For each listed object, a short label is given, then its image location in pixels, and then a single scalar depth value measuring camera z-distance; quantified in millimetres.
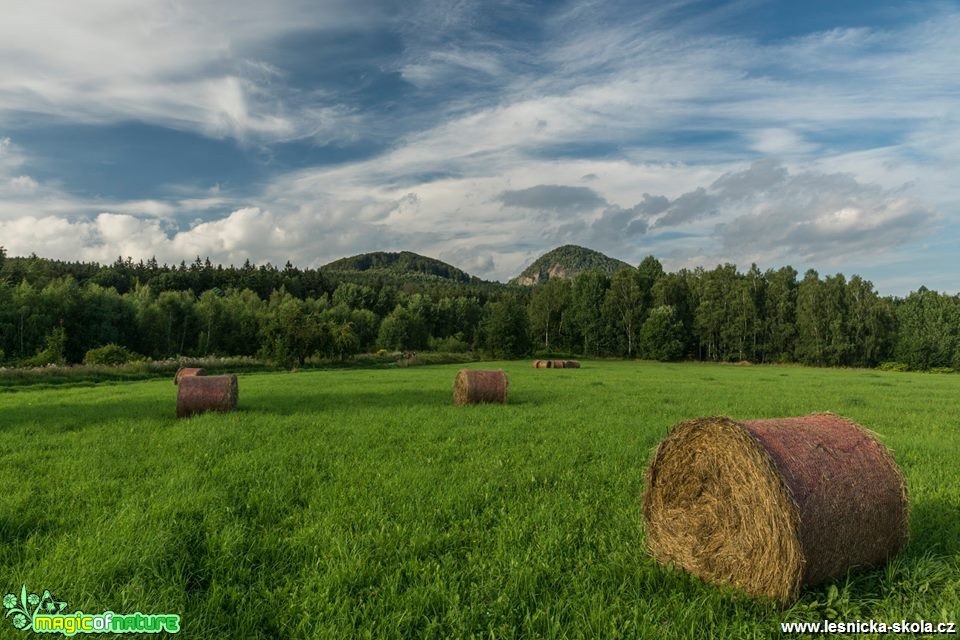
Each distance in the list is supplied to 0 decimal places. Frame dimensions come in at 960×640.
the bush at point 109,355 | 45250
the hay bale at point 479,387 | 19016
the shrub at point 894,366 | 70688
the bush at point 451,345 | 90125
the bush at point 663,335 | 81250
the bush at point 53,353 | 43031
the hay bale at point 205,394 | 15891
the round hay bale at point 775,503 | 5160
